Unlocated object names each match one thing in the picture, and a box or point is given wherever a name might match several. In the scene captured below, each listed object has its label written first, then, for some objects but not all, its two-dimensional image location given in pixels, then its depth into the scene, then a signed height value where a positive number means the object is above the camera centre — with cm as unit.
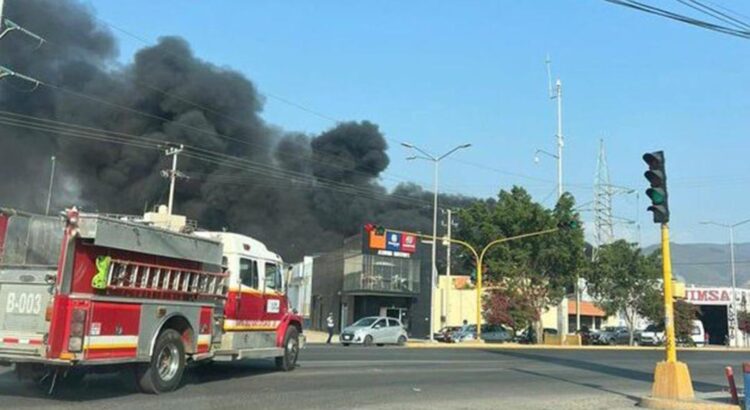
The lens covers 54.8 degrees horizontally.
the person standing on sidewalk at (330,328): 3922 -14
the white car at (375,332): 3478 -25
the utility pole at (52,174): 6080 +1205
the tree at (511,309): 4394 +145
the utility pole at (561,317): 4785 +120
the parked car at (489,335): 4238 -17
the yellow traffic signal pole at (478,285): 3606 +231
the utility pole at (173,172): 4348 +900
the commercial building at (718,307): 6606 +323
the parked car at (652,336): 5422 +19
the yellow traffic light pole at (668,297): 1225 +72
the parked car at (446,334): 4500 -27
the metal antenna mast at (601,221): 7325 +1161
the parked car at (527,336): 4597 -19
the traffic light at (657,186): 1255 +263
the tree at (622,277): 5056 +419
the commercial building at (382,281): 5509 +357
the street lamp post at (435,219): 3987 +625
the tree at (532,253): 4416 +488
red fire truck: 968 +27
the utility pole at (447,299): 5840 +254
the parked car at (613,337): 5327 +4
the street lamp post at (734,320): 6244 +192
